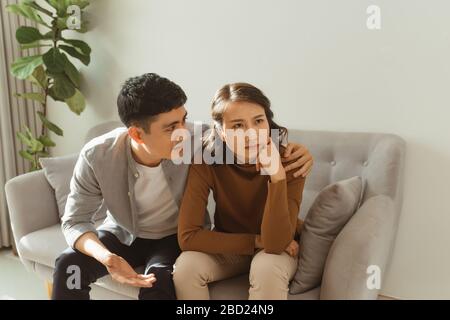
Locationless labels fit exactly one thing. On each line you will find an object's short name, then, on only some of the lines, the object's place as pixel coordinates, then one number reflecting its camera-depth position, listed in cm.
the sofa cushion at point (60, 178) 217
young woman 143
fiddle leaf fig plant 252
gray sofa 139
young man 153
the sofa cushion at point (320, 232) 150
